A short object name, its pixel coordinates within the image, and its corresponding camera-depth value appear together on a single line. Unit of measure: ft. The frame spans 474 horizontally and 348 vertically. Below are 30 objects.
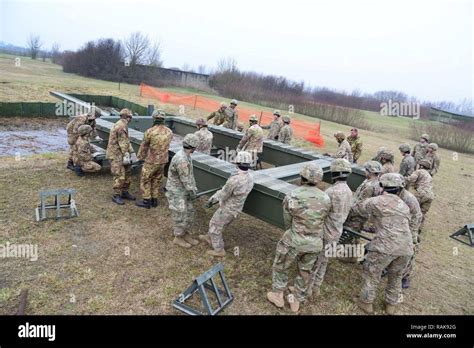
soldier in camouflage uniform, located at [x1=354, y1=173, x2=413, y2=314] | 12.75
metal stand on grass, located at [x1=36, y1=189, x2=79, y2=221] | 17.38
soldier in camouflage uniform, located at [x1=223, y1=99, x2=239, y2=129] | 32.17
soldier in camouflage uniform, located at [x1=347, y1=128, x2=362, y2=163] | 28.17
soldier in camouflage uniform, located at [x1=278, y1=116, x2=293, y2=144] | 31.50
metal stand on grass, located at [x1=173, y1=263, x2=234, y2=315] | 12.00
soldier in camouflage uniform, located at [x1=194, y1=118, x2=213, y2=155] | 23.84
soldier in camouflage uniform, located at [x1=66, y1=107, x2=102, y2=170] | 23.63
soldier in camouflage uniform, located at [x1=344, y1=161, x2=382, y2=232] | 16.05
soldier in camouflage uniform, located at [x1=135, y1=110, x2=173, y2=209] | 19.03
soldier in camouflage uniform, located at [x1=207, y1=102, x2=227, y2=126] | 31.91
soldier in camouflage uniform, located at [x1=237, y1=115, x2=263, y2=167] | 24.39
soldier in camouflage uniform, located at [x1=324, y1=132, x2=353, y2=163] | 23.41
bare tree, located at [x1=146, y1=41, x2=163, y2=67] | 131.03
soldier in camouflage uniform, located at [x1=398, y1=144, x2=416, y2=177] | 24.42
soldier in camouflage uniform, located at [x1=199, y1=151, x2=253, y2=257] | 14.89
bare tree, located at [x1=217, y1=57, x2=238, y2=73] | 131.75
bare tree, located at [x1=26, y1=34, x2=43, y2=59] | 161.78
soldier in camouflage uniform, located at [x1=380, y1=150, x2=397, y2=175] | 18.45
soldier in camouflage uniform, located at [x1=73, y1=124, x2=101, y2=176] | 22.95
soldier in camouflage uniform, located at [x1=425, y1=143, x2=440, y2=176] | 26.63
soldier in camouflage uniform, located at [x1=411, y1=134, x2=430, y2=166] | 28.66
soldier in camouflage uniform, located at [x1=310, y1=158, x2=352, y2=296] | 13.17
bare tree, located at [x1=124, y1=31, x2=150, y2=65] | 112.57
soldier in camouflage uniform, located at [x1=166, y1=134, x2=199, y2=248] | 16.08
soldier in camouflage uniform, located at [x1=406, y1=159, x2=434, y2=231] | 19.69
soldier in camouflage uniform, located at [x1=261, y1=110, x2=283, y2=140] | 32.90
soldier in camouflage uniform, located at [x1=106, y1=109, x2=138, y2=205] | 20.01
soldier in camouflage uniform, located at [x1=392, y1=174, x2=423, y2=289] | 14.21
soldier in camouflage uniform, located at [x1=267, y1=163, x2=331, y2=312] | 12.49
